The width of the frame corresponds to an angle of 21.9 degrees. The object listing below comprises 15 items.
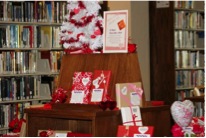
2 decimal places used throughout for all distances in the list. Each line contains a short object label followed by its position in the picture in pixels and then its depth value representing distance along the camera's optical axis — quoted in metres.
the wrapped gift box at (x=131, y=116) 3.33
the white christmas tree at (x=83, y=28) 3.74
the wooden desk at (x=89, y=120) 3.23
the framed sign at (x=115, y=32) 3.53
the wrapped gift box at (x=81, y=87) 3.54
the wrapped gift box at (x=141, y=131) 3.03
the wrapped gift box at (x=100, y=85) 3.47
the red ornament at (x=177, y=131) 3.32
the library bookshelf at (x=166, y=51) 7.58
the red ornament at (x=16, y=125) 4.11
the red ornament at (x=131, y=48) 3.56
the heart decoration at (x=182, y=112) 3.32
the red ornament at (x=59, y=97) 3.60
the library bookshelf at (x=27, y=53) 6.12
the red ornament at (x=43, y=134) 3.55
